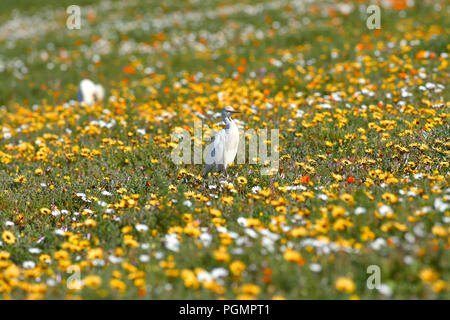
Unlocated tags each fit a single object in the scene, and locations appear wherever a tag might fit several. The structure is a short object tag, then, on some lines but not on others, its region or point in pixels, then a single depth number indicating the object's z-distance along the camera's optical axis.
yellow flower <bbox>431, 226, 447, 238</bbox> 6.49
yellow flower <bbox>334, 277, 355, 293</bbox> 5.69
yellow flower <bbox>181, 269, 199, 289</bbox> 6.25
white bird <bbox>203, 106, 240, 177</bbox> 10.55
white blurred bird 19.37
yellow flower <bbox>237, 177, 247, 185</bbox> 9.90
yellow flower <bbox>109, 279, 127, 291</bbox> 6.22
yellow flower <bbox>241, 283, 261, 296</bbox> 5.93
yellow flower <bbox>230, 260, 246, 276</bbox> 6.39
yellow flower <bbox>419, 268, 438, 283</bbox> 5.82
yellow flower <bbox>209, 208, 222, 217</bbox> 8.18
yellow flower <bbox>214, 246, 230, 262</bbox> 6.59
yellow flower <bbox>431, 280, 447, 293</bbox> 5.66
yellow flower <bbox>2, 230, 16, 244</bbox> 8.06
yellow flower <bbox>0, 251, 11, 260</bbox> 7.55
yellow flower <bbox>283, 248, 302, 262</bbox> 6.38
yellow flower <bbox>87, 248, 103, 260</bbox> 7.17
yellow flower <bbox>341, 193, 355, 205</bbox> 7.89
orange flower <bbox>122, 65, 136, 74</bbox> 23.60
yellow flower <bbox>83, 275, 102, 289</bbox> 6.19
